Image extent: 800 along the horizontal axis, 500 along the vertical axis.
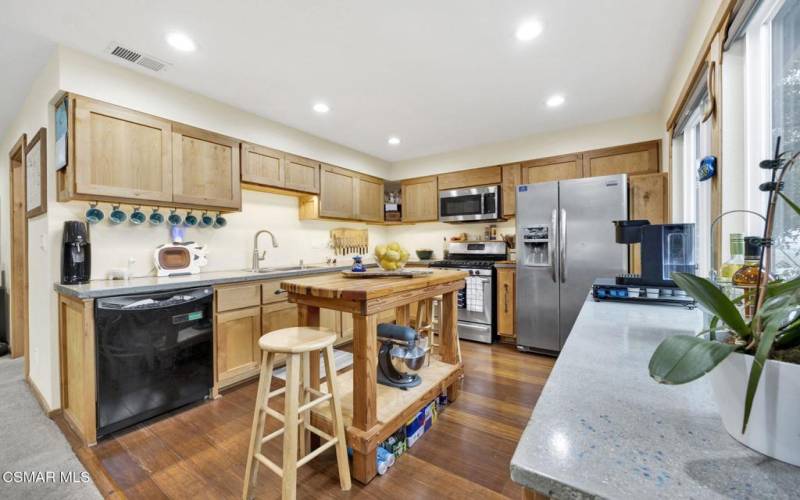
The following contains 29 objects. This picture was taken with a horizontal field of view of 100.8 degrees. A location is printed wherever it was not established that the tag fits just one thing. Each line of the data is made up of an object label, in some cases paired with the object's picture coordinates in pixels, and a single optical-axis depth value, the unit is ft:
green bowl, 15.83
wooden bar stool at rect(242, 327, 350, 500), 4.55
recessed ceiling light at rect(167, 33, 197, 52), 6.88
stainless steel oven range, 12.52
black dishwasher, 6.51
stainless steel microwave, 13.64
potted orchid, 1.47
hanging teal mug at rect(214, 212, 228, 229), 10.19
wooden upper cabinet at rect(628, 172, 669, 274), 9.89
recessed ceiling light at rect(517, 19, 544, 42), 6.64
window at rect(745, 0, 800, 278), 3.95
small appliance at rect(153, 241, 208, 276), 8.73
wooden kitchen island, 5.16
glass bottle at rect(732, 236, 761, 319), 2.13
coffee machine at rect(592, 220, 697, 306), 5.42
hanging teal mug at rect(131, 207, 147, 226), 8.43
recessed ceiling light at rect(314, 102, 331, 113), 10.23
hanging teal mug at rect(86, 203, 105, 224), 7.71
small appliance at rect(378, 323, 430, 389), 6.50
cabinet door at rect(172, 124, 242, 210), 8.71
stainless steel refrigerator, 10.34
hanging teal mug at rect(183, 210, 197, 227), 9.52
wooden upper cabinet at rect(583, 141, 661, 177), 10.89
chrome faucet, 10.94
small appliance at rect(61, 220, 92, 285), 7.08
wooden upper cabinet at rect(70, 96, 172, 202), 7.16
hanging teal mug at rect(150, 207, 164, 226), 8.74
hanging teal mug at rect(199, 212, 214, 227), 9.87
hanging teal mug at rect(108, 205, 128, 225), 8.07
